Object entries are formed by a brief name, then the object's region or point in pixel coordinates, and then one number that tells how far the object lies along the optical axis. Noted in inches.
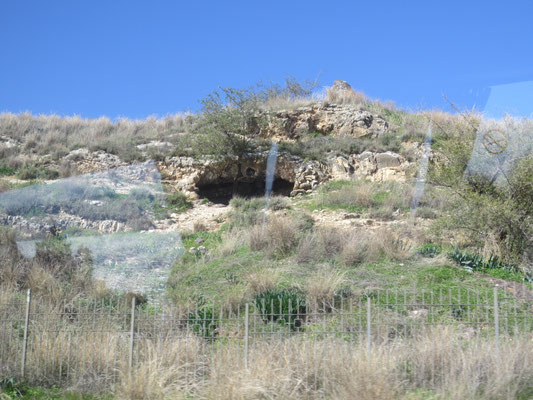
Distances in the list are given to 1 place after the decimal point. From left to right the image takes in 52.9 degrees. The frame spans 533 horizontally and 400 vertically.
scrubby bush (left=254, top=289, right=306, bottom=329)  409.5
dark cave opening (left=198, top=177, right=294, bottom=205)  945.5
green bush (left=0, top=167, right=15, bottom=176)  924.1
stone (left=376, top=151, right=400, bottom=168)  900.6
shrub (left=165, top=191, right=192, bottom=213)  838.5
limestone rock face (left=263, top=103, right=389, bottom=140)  1011.3
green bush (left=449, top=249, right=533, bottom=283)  485.1
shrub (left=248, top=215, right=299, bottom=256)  568.1
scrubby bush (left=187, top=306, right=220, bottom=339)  371.9
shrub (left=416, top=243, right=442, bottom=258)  527.5
